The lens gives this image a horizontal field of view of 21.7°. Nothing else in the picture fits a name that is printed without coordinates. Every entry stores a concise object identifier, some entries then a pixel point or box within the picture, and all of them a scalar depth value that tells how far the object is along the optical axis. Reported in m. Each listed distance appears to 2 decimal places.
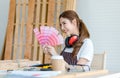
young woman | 2.80
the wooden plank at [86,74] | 1.70
